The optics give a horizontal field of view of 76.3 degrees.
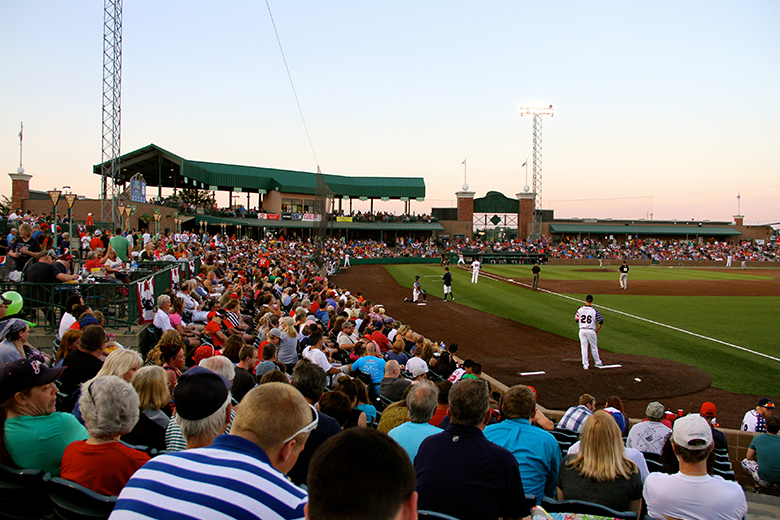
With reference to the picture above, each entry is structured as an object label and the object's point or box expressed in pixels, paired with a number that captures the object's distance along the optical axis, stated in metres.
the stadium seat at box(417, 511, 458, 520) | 2.94
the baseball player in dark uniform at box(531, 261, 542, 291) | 27.17
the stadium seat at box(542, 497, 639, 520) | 3.47
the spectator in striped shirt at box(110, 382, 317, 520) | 1.82
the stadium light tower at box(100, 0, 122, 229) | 30.03
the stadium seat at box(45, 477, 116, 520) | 2.79
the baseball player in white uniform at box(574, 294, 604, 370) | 13.09
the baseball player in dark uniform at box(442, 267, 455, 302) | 25.75
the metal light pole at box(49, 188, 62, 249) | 13.94
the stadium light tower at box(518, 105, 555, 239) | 69.56
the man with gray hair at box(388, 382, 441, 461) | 4.04
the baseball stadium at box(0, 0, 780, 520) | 2.00
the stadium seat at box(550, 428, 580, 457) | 5.75
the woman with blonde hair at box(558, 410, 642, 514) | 3.81
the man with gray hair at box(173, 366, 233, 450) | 2.66
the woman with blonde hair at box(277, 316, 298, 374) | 9.05
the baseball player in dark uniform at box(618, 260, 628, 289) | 31.30
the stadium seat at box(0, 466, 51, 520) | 3.09
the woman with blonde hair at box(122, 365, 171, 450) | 3.92
